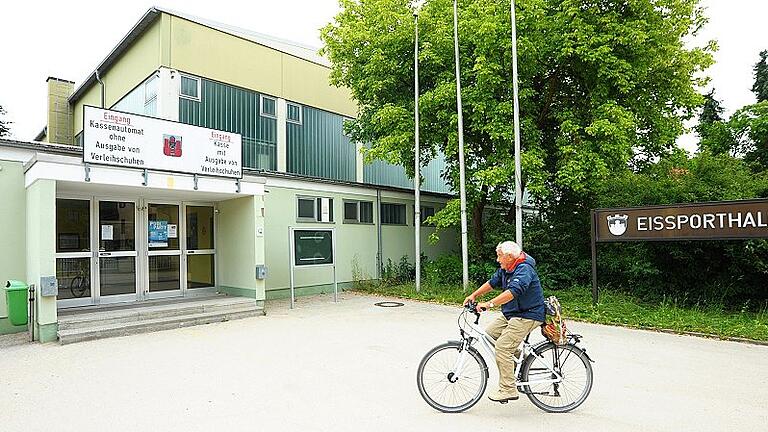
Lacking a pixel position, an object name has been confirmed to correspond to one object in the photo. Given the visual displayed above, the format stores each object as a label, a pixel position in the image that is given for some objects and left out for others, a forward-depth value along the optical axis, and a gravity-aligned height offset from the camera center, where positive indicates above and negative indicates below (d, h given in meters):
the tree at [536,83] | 12.27 +4.10
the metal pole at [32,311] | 7.83 -1.30
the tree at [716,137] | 20.79 +3.90
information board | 11.85 -0.44
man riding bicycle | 4.34 -0.83
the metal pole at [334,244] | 12.56 -0.41
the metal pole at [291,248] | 11.32 -0.44
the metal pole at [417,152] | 13.52 +2.20
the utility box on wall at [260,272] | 10.41 -0.91
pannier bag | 4.46 -0.94
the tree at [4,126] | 30.57 +7.16
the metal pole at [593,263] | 10.36 -0.84
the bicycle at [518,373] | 4.50 -1.40
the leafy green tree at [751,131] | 19.72 +3.88
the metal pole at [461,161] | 12.78 +1.82
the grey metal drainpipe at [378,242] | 15.66 -0.45
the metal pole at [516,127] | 11.82 +2.48
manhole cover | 11.64 -1.88
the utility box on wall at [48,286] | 7.52 -0.84
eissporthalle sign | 8.31 +0.03
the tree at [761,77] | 27.80 +8.66
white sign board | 8.35 +1.67
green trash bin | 7.61 -1.10
